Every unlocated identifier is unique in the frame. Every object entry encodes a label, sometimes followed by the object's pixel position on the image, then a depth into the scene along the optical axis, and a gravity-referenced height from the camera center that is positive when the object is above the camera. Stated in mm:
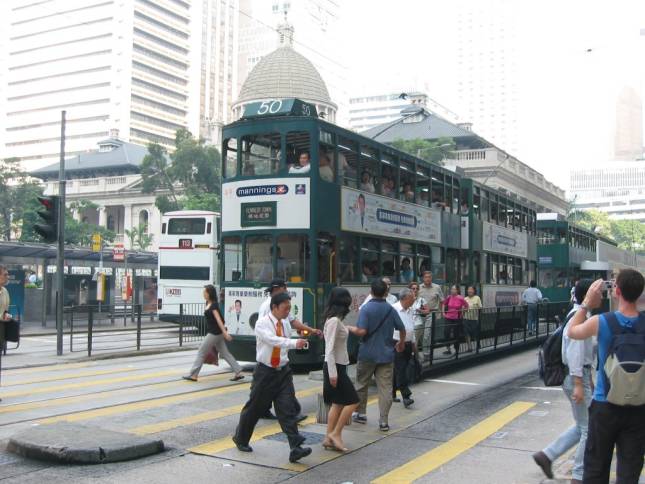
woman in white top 7469 -987
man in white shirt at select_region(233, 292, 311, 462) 7211 -963
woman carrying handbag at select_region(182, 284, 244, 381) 12383 -969
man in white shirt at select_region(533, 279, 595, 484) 6199 -905
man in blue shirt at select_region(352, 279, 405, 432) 8359 -699
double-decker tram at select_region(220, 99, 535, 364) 13281 +1286
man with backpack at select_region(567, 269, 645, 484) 4562 -670
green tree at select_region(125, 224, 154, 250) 79138 +4828
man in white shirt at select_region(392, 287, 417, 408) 10008 -1024
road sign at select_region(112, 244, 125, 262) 27422 +1023
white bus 25391 +771
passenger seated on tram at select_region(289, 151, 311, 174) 13391 +2127
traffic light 17172 +1464
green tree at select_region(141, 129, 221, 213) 62903 +9798
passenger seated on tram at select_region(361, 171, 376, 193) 14709 +2012
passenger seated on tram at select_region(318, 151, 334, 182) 13536 +2106
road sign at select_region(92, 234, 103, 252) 25406 +1301
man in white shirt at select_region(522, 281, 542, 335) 20377 -532
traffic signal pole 17403 +249
